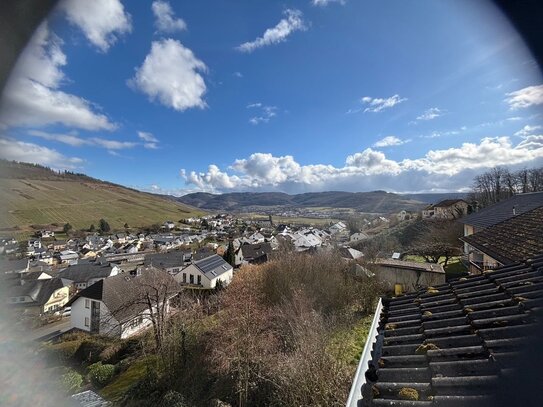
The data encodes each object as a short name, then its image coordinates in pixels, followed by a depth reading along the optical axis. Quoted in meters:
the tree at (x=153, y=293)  9.75
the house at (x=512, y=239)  4.79
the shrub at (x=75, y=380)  8.69
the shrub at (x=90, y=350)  13.93
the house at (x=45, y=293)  25.02
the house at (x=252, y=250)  39.03
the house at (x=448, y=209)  32.16
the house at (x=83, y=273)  33.36
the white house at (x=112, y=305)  15.35
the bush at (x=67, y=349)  13.23
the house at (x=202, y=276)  27.61
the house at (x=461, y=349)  1.00
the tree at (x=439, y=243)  19.44
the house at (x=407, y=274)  12.77
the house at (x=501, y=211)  10.54
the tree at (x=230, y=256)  37.03
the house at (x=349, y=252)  23.10
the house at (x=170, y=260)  36.69
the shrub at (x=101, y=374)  10.87
